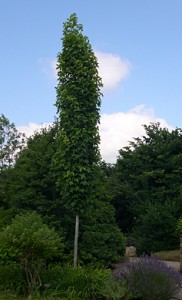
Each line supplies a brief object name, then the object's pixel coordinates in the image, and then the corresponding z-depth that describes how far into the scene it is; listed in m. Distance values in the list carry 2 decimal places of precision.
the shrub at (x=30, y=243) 8.34
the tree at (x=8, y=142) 28.42
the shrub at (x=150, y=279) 8.06
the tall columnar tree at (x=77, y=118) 11.41
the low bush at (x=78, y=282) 8.50
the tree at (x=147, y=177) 24.44
